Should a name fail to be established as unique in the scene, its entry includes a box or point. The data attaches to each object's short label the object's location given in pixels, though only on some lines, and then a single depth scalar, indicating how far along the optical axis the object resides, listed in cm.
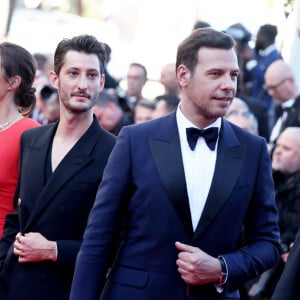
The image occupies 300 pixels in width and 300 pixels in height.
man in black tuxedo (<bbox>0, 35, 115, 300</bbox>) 586
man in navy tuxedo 497
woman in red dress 637
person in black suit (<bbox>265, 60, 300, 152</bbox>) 1074
